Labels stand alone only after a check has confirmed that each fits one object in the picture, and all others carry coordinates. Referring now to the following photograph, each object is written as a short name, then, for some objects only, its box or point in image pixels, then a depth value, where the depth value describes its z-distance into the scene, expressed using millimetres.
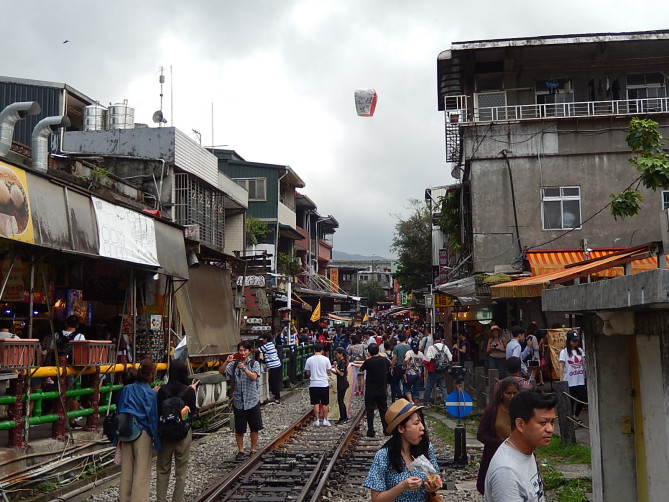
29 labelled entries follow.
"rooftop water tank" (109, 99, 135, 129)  24891
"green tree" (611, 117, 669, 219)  13320
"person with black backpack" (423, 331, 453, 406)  18703
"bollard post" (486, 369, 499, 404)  14967
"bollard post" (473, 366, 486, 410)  17203
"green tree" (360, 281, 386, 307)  95500
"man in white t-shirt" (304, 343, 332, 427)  16703
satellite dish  25000
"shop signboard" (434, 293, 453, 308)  25875
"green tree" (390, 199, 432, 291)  50656
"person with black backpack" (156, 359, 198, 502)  8320
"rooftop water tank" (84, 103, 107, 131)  24984
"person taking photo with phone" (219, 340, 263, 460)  12555
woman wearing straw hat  4668
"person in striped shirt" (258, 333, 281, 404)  18109
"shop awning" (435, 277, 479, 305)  21422
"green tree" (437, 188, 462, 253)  29984
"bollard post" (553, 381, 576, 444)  11938
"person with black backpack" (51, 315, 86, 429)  11141
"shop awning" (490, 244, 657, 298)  7605
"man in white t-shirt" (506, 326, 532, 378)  15828
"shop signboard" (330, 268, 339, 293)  63806
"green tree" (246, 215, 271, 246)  37791
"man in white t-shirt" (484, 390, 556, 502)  4105
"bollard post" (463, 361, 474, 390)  19938
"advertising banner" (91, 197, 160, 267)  10938
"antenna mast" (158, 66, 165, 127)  27000
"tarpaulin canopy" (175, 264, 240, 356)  15648
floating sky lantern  19203
